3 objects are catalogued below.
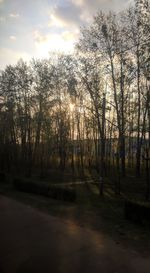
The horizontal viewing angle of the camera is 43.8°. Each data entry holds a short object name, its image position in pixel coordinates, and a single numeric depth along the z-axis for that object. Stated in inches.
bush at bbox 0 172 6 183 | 685.7
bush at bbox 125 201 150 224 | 299.1
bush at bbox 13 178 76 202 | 442.7
